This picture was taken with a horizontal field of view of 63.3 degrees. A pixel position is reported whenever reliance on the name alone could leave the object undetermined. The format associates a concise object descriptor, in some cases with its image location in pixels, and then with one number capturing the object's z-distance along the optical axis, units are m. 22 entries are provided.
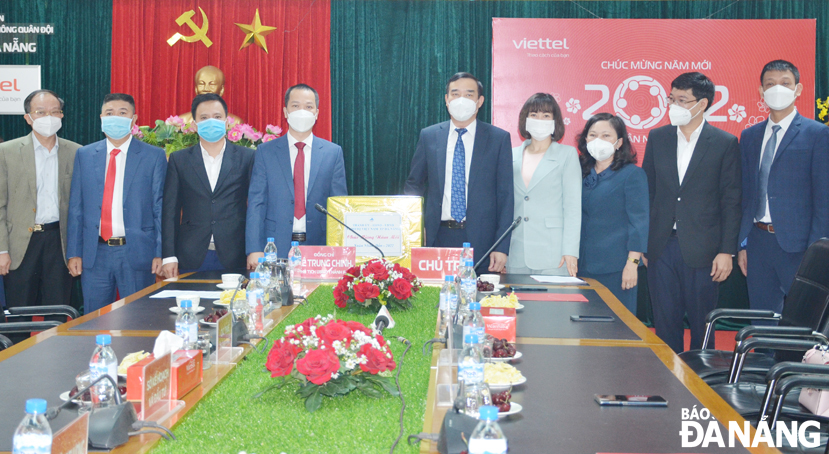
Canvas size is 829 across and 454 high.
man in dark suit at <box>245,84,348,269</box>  3.58
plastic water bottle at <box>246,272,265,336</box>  2.16
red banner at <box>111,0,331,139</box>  5.57
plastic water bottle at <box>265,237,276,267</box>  2.73
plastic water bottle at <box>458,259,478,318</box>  2.34
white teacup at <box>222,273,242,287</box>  2.87
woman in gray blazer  3.53
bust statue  5.38
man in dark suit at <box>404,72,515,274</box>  3.63
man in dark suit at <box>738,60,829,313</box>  3.48
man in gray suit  3.97
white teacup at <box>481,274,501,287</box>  2.90
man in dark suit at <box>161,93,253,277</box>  3.65
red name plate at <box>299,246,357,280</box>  3.15
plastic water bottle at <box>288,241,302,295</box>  2.94
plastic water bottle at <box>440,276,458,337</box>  2.14
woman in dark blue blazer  3.51
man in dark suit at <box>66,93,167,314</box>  3.67
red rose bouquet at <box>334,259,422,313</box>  2.44
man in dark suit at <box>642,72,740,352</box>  3.59
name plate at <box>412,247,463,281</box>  3.10
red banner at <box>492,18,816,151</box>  5.21
